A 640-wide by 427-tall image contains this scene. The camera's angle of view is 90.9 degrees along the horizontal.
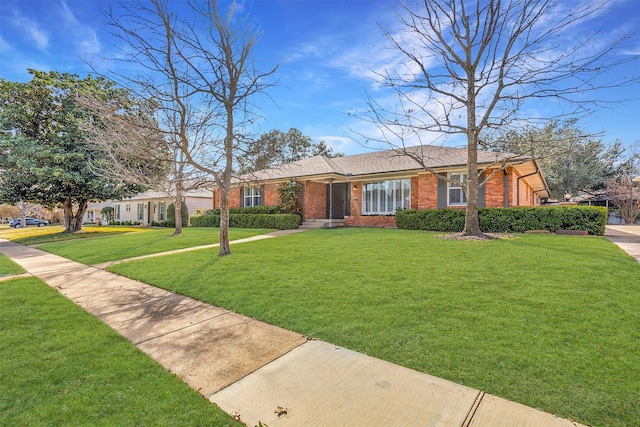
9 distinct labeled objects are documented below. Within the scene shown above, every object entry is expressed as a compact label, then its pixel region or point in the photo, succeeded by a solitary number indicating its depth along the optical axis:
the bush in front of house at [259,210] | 19.42
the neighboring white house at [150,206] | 32.16
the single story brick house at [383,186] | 14.62
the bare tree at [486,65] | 9.74
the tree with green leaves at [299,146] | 39.81
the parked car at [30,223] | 45.18
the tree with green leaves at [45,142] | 16.88
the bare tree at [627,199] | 25.27
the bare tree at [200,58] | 8.03
